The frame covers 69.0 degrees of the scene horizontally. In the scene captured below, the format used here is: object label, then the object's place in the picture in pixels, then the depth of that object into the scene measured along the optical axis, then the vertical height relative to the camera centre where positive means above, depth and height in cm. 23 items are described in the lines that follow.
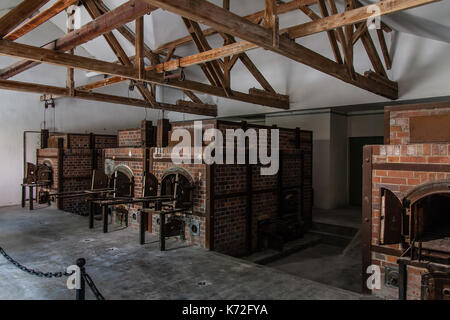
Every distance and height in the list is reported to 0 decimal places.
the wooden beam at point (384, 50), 677 +236
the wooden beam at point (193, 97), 1038 +201
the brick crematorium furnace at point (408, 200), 281 -38
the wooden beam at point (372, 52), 660 +221
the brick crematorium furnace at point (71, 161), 851 -5
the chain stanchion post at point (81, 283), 274 -107
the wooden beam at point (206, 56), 479 +170
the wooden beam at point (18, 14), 370 +169
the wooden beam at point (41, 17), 483 +212
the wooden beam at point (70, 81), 706 +169
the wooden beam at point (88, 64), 440 +148
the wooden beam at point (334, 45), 580 +204
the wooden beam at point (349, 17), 358 +172
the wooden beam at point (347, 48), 561 +197
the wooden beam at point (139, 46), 557 +195
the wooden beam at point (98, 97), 643 +146
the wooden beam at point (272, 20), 382 +167
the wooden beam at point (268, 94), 793 +167
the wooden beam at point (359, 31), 611 +242
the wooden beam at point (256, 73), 813 +219
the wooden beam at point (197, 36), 635 +242
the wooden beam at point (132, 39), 809 +307
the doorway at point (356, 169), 938 -25
